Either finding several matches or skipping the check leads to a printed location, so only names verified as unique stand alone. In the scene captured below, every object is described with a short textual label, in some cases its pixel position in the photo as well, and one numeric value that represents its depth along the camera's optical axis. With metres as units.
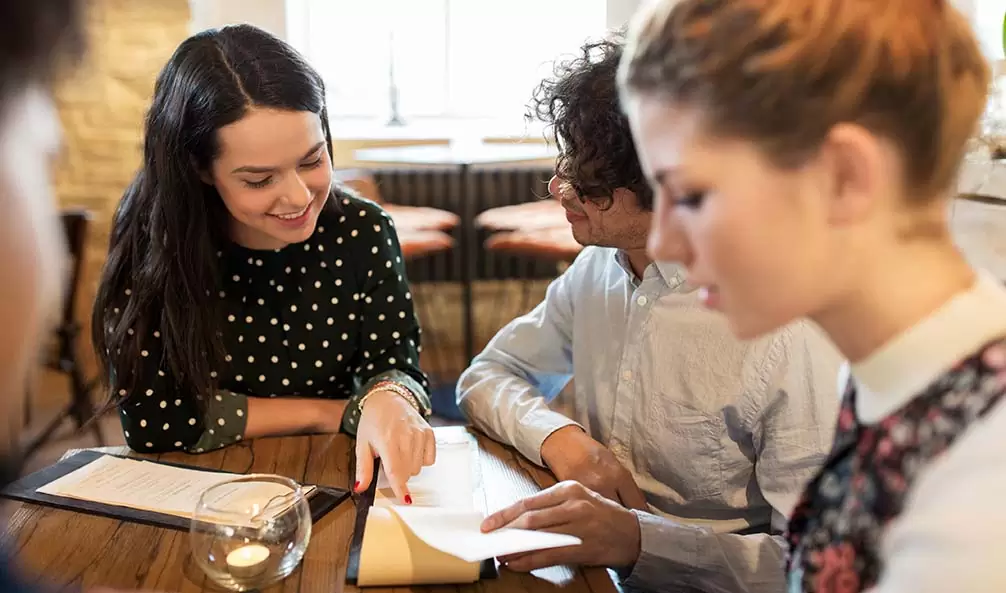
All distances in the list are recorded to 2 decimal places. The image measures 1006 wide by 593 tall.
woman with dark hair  1.41
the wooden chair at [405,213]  3.39
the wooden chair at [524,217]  3.67
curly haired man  1.13
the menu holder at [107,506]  1.14
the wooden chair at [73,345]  2.72
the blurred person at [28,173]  0.49
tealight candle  0.98
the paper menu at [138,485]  1.18
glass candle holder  0.98
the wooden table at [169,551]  1.01
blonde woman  0.58
